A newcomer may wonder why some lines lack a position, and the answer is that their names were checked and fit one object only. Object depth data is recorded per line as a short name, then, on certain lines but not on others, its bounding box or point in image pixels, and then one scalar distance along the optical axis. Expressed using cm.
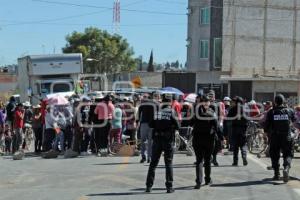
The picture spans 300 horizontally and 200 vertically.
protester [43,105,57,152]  1903
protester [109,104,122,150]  1919
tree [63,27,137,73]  8025
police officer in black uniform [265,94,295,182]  1320
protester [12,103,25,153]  1942
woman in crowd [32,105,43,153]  1981
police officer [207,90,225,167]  1326
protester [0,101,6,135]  2022
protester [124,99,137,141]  2034
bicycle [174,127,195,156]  1954
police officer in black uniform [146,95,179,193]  1170
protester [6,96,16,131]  2059
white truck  2964
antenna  7600
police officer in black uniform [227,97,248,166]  1606
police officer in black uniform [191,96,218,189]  1219
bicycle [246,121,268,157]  2056
